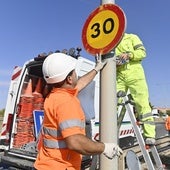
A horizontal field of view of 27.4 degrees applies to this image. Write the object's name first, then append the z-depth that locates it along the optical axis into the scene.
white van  5.77
